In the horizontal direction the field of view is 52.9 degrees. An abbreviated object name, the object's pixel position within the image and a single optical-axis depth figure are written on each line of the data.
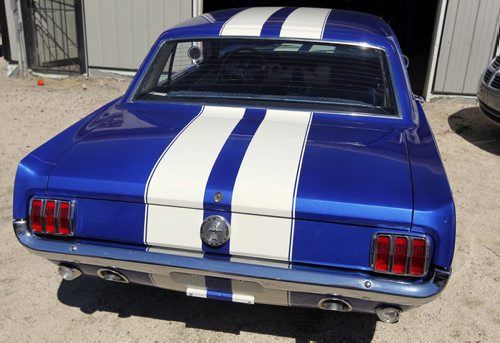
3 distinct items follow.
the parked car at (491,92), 5.94
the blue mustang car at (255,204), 2.04
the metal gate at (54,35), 8.45
